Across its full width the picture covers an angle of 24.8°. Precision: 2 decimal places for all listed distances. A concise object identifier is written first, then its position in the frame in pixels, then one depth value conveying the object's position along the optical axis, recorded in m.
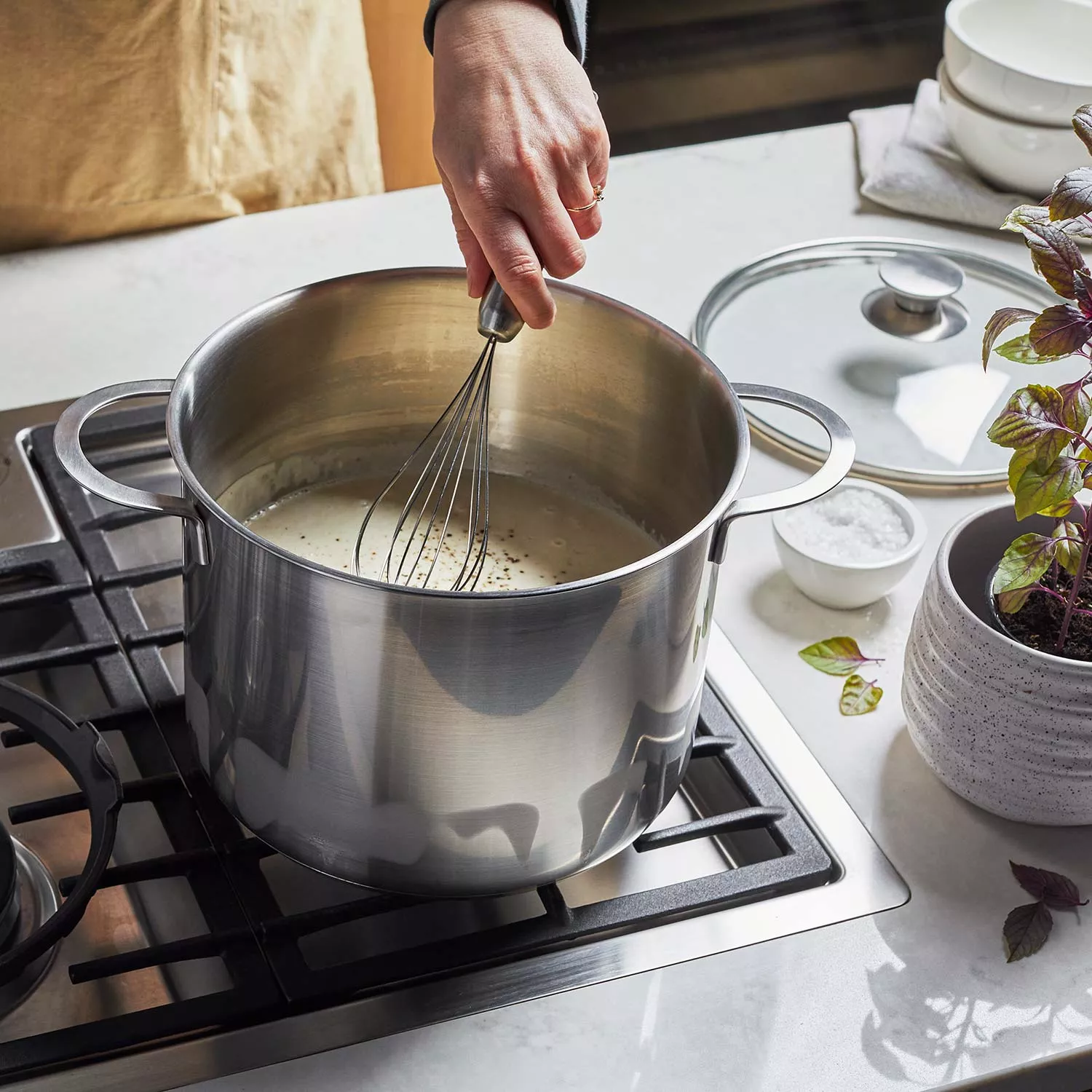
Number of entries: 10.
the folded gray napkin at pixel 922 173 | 1.61
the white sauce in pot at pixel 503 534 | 1.28
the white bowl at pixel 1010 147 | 1.56
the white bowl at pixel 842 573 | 1.30
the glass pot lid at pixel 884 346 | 1.41
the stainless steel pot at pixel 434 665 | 1.06
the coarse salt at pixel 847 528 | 1.32
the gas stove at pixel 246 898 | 1.11
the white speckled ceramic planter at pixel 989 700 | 1.16
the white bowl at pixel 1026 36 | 1.58
